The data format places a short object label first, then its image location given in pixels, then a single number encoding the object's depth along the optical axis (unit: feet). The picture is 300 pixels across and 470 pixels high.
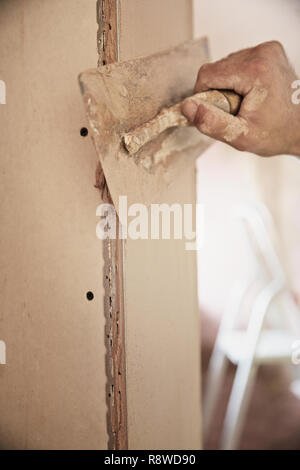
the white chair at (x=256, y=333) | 3.86
